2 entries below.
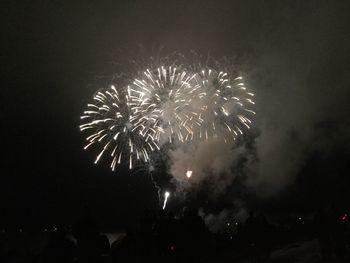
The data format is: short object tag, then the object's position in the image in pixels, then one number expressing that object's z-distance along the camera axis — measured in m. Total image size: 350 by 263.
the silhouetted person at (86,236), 12.84
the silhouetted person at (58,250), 12.55
